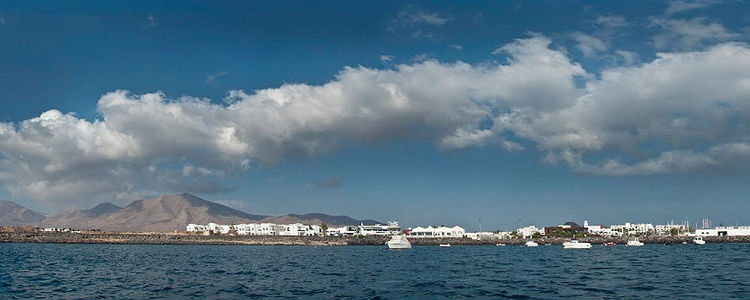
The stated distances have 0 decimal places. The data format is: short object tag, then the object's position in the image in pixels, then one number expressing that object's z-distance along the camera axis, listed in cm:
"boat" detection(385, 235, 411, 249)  18516
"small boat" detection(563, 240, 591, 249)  17488
